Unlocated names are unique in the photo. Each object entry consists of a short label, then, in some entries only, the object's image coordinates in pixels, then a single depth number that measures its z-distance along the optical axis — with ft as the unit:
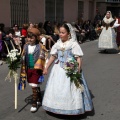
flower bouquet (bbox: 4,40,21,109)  16.21
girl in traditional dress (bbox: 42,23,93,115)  15.15
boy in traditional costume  16.51
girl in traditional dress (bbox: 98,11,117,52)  38.73
